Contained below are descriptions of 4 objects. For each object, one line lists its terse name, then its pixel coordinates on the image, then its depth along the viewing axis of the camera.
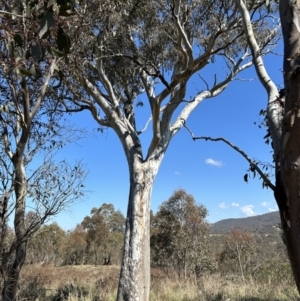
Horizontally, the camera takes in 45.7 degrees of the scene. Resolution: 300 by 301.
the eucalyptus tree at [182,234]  16.28
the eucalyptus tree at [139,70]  6.55
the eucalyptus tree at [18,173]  3.39
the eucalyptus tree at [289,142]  1.51
